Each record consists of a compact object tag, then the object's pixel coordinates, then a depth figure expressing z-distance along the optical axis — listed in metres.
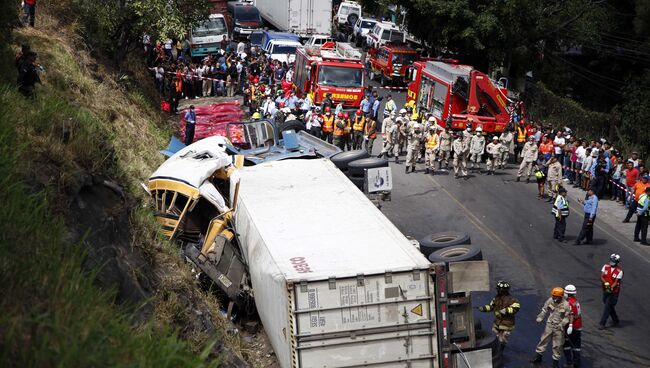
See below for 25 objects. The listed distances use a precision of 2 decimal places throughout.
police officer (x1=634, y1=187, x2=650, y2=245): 23.23
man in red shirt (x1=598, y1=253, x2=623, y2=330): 17.50
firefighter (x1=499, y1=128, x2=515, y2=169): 29.76
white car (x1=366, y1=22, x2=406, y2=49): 49.43
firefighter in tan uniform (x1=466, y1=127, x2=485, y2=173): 29.14
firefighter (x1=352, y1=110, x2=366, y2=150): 30.56
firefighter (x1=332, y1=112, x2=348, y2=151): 29.98
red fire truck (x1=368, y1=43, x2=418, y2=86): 44.34
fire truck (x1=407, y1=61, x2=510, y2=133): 30.83
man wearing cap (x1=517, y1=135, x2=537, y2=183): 28.66
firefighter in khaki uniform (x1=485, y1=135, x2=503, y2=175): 29.36
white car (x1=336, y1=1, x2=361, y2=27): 60.69
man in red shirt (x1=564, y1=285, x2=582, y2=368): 15.95
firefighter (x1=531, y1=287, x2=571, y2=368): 15.79
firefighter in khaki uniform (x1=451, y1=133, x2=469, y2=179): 28.59
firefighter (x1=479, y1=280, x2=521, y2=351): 15.95
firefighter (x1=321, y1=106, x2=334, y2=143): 30.42
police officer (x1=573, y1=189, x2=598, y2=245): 22.84
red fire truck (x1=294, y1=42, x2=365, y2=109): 34.53
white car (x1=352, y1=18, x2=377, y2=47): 56.25
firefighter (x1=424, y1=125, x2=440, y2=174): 28.91
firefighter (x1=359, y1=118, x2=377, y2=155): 30.42
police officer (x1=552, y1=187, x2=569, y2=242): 23.00
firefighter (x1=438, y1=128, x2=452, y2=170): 29.11
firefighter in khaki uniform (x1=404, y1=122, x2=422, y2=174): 28.91
